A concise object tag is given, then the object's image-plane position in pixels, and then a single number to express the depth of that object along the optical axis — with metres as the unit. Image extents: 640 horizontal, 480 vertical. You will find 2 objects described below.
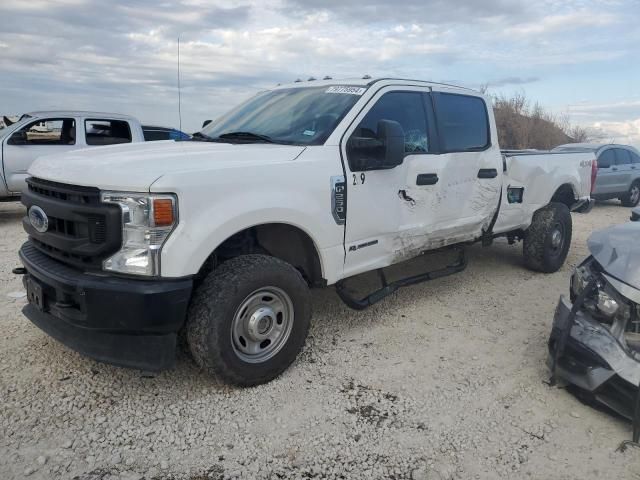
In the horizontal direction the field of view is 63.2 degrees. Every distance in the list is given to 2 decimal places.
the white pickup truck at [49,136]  8.56
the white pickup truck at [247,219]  2.79
